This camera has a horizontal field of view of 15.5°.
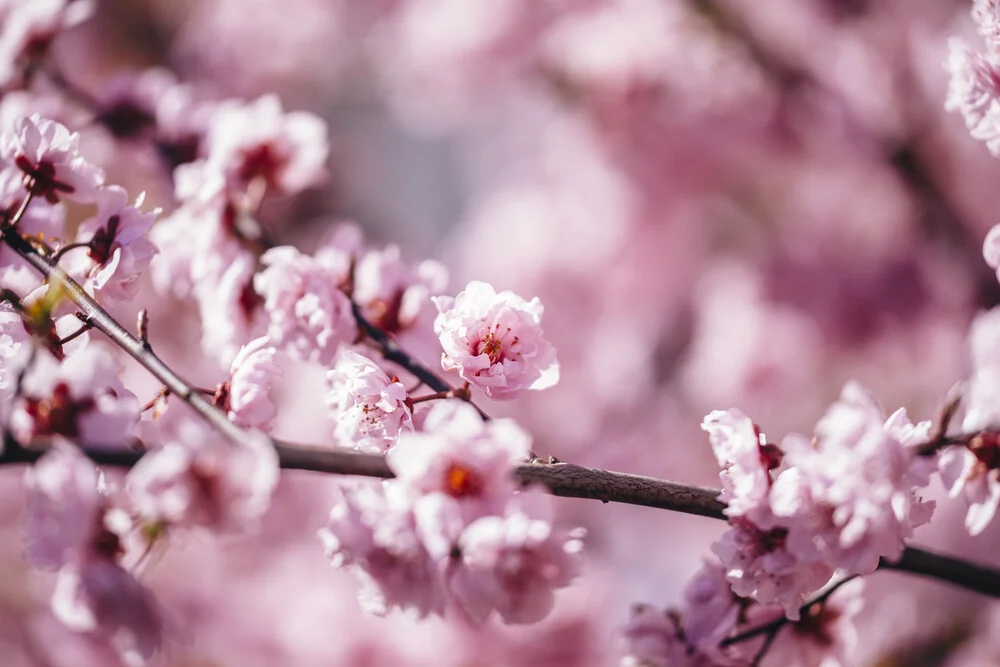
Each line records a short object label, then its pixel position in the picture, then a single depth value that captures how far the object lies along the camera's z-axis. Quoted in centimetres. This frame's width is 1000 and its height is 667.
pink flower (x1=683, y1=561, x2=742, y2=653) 83
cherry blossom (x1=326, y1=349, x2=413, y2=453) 81
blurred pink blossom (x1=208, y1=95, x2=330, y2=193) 90
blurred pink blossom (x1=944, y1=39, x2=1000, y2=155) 82
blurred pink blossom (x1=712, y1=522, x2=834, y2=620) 80
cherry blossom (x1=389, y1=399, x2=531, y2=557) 77
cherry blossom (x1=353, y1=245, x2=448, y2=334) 88
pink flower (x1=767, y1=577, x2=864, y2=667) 85
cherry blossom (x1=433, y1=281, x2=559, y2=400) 81
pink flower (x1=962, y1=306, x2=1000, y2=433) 77
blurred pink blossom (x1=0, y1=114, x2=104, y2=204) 82
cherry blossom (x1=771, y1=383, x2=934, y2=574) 78
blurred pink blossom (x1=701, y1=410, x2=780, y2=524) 79
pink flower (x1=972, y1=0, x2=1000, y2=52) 82
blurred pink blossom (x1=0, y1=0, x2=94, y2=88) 91
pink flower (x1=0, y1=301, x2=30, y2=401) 80
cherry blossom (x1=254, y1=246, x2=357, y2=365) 84
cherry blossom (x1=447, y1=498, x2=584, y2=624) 77
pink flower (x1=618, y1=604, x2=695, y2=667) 83
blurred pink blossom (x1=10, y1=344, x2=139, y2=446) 77
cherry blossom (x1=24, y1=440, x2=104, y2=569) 75
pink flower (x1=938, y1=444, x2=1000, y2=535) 79
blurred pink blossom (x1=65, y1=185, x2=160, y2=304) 82
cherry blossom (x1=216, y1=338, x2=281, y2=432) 81
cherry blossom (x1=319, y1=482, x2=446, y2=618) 78
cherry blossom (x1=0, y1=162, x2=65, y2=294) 82
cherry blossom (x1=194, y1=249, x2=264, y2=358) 87
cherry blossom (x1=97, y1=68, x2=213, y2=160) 98
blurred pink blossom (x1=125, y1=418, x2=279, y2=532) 75
